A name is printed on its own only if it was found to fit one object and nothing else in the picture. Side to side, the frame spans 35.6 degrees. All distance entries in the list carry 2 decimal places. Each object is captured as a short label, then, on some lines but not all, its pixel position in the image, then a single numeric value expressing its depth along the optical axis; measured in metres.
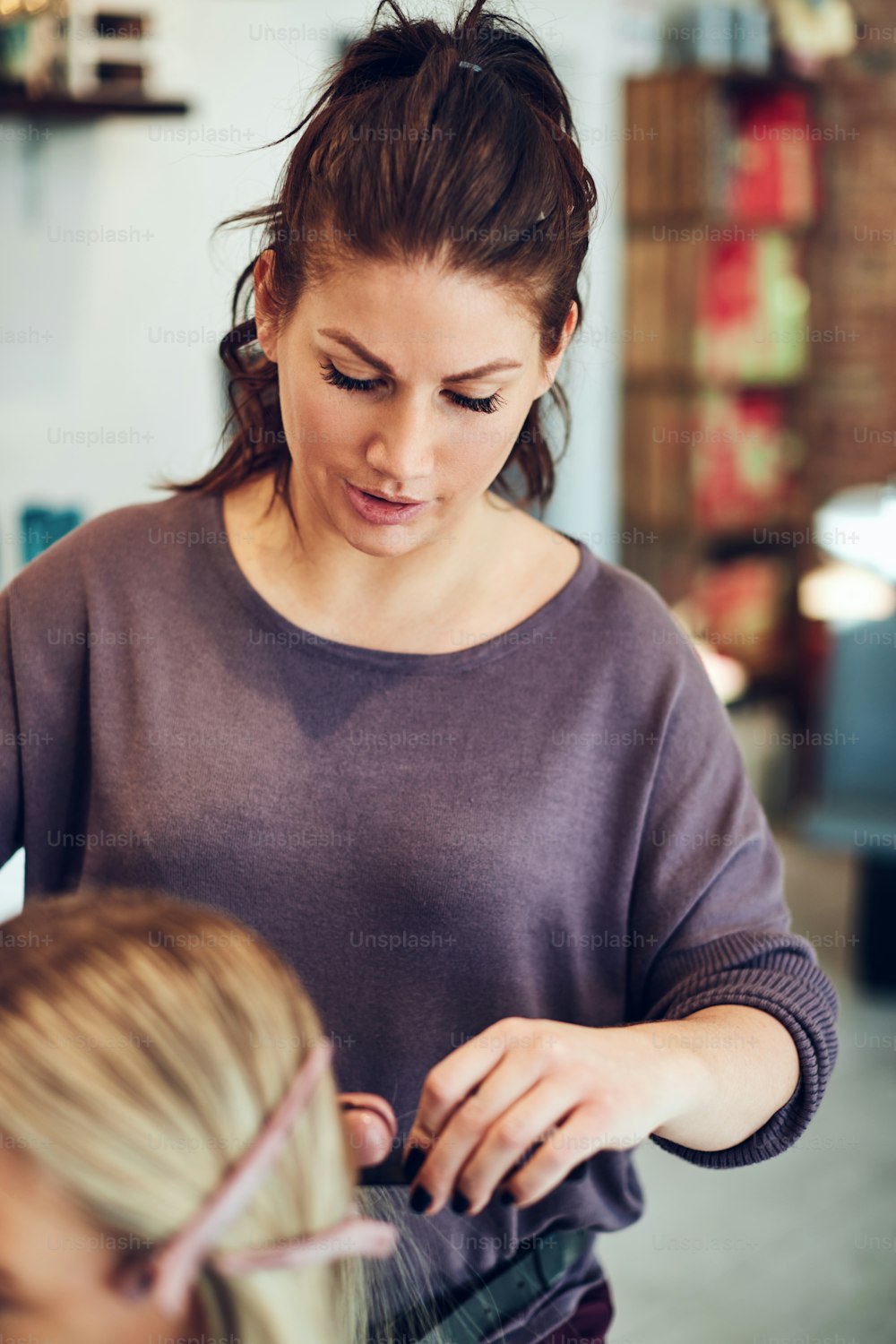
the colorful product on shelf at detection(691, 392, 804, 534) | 4.54
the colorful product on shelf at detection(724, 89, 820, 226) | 4.52
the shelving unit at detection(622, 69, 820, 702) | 4.33
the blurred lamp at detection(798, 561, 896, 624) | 3.67
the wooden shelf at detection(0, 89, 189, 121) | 2.41
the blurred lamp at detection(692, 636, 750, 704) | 4.30
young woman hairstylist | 1.06
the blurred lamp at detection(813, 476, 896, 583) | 3.79
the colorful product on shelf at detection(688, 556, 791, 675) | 4.62
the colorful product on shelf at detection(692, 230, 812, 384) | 4.50
